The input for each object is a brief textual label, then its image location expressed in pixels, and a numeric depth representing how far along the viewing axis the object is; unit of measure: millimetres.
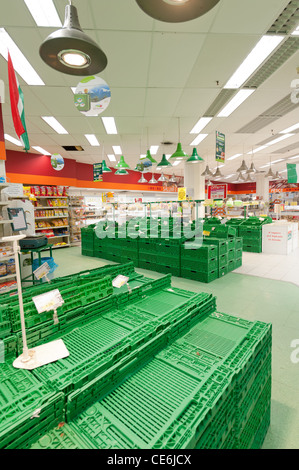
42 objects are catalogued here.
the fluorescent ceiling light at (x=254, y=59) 3638
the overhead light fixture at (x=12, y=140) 8008
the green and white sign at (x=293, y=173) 4529
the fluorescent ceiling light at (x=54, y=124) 6544
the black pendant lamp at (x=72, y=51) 1661
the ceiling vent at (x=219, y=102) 5316
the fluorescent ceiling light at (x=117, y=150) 9827
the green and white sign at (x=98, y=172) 9602
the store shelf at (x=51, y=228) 9358
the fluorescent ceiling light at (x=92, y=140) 8302
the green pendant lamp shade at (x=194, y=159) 5892
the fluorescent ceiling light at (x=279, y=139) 9000
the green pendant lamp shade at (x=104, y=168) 8711
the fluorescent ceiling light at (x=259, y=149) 10617
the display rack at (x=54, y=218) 9523
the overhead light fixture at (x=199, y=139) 8458
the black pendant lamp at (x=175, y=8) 1438
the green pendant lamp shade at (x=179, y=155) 5742
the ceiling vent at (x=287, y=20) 2978
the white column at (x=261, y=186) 19766
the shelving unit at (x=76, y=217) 10836
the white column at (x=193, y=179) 11938
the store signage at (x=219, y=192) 10138
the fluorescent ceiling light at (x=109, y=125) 6691
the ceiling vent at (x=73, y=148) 9642
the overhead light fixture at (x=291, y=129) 7891
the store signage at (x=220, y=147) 7008
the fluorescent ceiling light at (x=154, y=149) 9942
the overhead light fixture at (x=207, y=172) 10078
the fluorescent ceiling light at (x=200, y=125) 6958
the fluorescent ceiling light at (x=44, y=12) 2842
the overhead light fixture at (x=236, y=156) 12026
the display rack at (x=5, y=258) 4543
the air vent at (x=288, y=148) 10644
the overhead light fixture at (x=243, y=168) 8945
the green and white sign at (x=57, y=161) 8117
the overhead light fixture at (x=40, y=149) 9539
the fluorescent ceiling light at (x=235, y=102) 5324
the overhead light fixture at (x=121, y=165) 7128
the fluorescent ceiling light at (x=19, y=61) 3468
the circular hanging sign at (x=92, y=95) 2969
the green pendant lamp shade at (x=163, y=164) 6659
